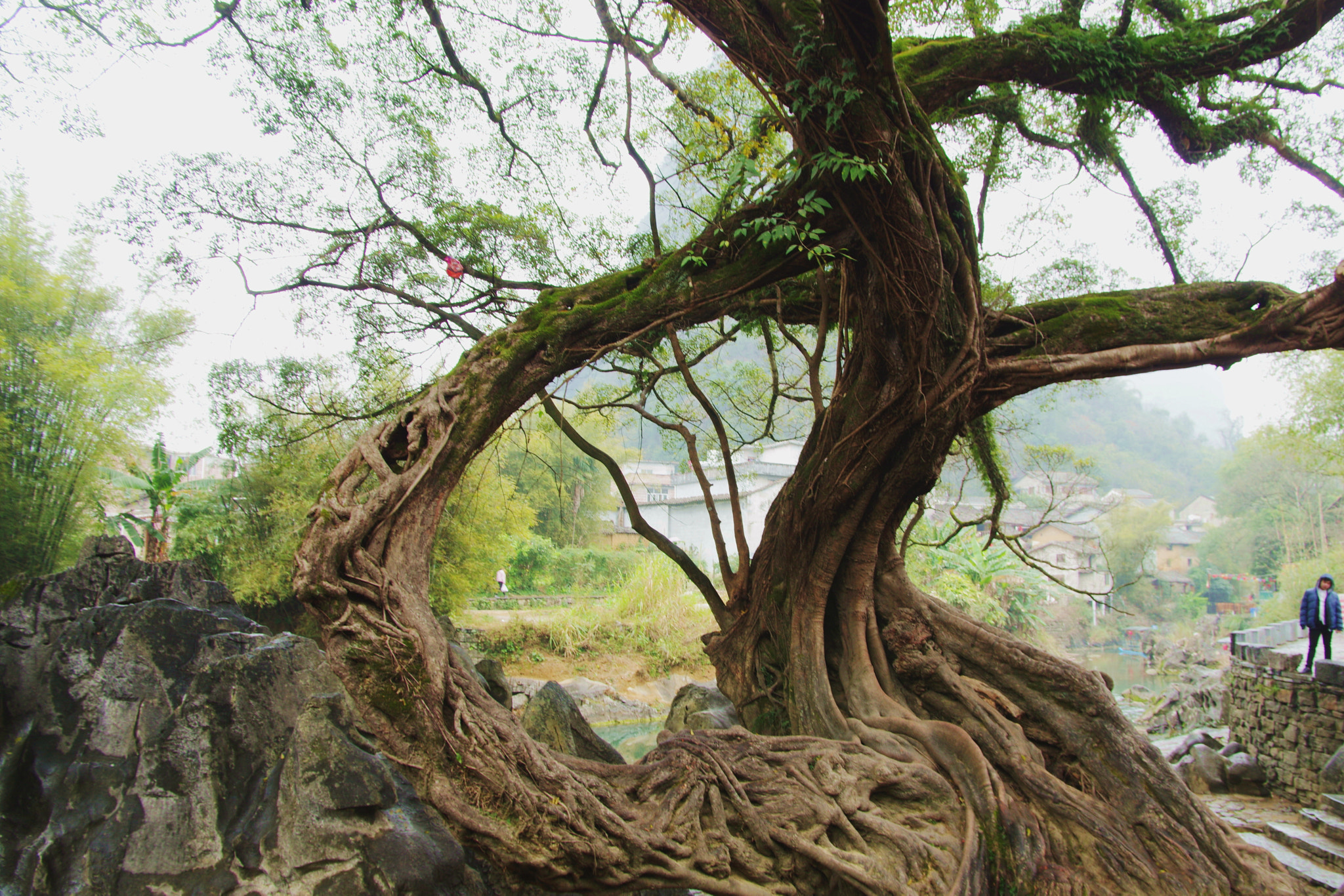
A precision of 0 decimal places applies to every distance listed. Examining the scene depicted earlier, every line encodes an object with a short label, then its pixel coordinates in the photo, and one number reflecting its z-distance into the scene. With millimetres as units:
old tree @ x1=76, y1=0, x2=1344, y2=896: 2900
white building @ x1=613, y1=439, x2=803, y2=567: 18484
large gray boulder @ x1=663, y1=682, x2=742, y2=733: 4383
